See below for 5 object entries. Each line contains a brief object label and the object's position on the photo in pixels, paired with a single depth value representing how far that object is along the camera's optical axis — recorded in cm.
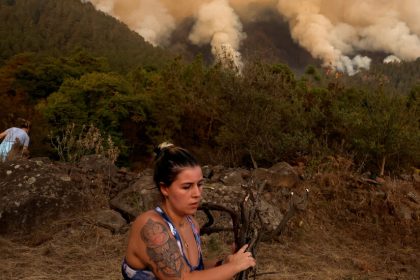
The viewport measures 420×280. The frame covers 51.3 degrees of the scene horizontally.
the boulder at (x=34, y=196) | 570
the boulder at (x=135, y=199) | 603
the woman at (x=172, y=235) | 178
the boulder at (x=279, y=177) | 697
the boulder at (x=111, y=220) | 561
